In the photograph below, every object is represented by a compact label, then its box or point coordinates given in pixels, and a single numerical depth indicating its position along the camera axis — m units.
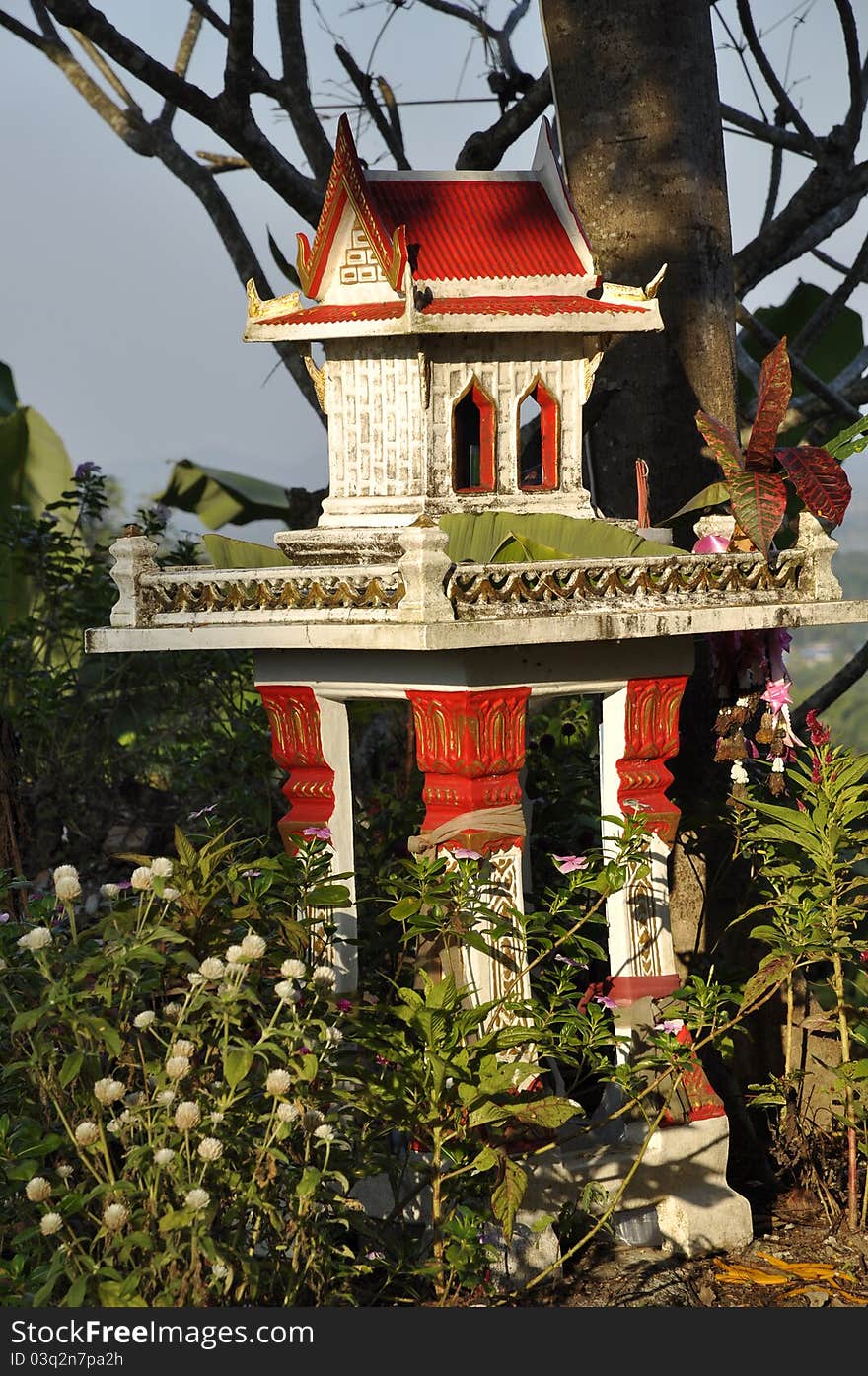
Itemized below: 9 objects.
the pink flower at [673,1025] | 7.11
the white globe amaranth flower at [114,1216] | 5.01
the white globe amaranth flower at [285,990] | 5.35
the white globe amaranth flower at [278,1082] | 5.23
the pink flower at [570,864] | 6.99
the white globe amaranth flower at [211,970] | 5.39
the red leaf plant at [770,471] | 7.32
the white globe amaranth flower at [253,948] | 5.38
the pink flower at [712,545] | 7.54
